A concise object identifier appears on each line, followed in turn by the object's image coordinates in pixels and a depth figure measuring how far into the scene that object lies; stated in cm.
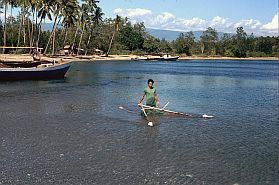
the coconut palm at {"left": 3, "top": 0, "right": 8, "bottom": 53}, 6813
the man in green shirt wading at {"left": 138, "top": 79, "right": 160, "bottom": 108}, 1717
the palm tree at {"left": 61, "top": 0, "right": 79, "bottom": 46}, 7655
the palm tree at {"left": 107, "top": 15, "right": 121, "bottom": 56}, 11219
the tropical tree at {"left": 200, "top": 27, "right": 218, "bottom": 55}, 16532
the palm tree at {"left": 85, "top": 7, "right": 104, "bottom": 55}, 9994
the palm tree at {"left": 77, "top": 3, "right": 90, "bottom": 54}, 9100
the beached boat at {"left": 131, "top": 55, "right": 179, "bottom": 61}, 12024
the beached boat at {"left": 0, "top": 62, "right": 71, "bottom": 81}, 3734
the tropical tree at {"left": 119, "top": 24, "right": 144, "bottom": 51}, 13175
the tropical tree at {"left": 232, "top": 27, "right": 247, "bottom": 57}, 15498
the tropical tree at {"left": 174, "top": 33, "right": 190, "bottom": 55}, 15306
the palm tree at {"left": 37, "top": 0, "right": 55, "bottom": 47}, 6775
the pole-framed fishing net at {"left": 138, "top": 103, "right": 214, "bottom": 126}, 1714
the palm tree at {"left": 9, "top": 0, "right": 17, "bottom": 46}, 7016
